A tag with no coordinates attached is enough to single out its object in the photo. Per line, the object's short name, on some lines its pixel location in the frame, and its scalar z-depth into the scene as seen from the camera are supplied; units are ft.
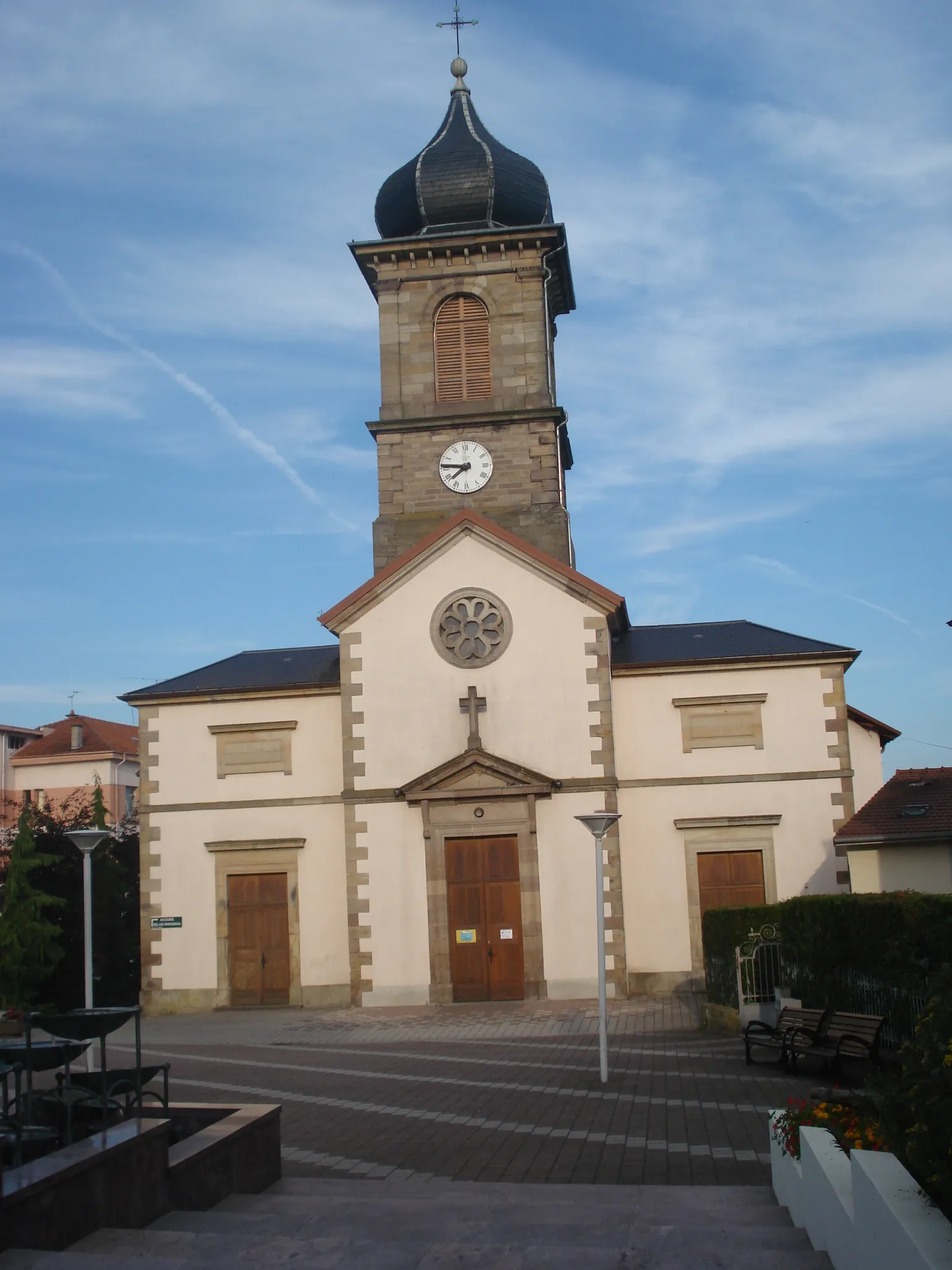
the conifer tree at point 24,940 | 87.10
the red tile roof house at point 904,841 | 78.28
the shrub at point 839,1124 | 21.52
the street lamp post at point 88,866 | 55.72
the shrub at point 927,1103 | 16.20
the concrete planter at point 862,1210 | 16.07
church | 83.30
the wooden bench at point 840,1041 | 44.40
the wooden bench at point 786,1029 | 49.01
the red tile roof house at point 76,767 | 209.26
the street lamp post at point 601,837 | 53.21
